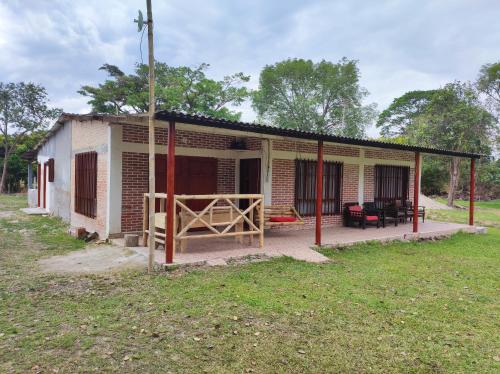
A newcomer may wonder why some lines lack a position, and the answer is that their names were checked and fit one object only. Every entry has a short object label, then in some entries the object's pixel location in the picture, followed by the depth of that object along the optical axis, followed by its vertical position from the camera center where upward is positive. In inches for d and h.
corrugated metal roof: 234.7 +37.5
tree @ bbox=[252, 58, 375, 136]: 1357.0 +311.9
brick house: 315.9 +13.6
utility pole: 223.9 +21.0
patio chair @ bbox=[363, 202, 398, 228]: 443.5 -33.3
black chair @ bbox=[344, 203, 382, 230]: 433.1 -38.7
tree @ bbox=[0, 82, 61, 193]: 1080.2 +188.7
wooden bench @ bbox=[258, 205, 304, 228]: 354.9 -34.0
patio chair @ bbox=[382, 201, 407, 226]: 459.8 -36.6
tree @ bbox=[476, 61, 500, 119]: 1000.2 +274.9
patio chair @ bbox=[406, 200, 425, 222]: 498.0 -35.2
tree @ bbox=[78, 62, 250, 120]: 1122.0 +269.9
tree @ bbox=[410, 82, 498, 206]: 871.1 +141.5
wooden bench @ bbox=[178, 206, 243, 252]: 268.5 -29.5
